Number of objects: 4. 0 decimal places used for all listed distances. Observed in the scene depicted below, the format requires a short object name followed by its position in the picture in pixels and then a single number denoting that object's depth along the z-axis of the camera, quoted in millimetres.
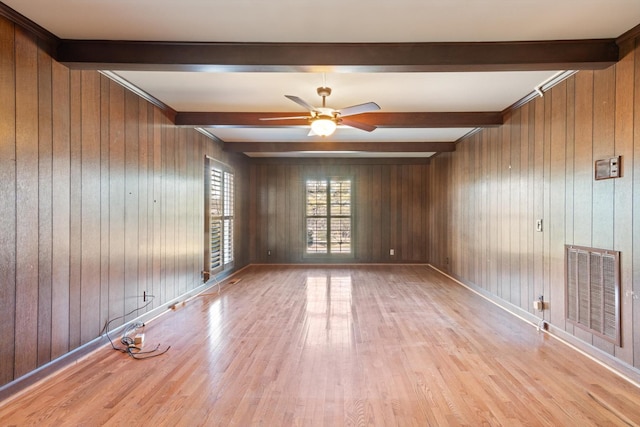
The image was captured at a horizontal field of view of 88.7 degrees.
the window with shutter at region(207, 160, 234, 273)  5629
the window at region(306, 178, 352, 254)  7973
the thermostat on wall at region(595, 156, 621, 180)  2574
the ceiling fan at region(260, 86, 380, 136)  3171
